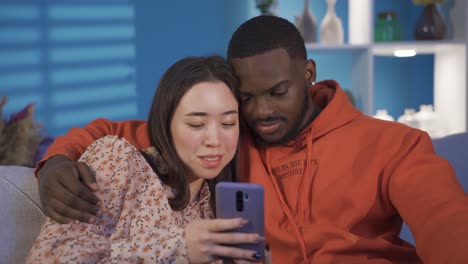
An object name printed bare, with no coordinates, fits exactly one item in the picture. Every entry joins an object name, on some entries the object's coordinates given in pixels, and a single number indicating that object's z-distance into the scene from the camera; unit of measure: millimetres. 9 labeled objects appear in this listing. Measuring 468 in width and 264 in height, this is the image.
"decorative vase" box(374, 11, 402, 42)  3729
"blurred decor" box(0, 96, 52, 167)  2516
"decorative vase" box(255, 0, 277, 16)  3596
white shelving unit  3586
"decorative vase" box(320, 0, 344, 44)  3604
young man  1496
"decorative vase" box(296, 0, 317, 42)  3574
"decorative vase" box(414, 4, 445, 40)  3664
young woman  1237
